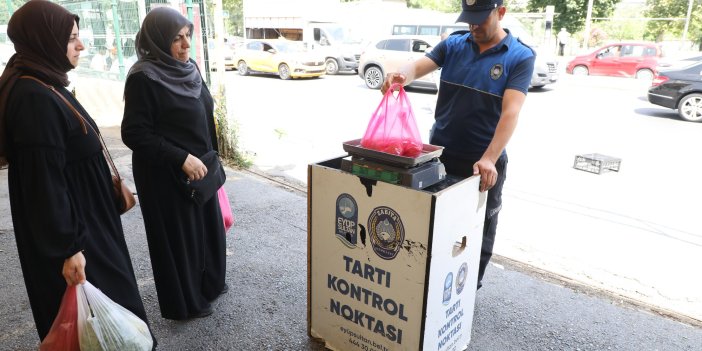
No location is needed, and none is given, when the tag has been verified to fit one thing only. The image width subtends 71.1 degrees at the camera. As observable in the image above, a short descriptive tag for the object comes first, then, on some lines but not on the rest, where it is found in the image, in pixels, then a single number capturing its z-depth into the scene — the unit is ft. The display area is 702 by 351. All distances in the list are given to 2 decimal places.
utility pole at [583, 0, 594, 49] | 77.71
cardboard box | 6.20
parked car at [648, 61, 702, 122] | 29.43
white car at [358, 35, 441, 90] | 42.34
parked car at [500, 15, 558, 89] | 40.75
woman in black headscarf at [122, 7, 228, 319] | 7.17
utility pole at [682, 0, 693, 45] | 81.24
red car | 51.16
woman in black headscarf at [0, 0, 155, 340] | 5.40
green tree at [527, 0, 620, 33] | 85.20
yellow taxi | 50.85
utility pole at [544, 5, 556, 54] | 47.55
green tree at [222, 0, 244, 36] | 87.25
